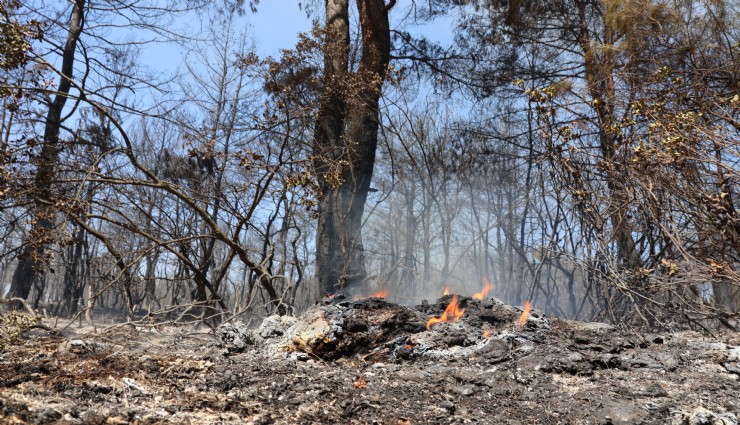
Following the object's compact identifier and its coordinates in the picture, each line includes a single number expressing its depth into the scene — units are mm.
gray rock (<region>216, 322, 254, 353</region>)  4734
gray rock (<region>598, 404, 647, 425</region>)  2942
